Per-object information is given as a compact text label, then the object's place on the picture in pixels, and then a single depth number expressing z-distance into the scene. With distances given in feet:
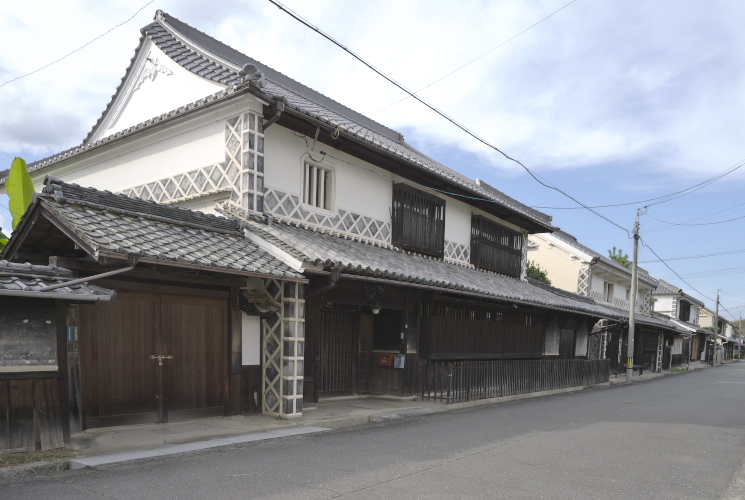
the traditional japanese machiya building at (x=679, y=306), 172.96
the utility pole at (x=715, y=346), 176.12
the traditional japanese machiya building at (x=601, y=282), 97.71
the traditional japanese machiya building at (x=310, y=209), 33.86
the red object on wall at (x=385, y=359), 46.44
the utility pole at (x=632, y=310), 82.17
